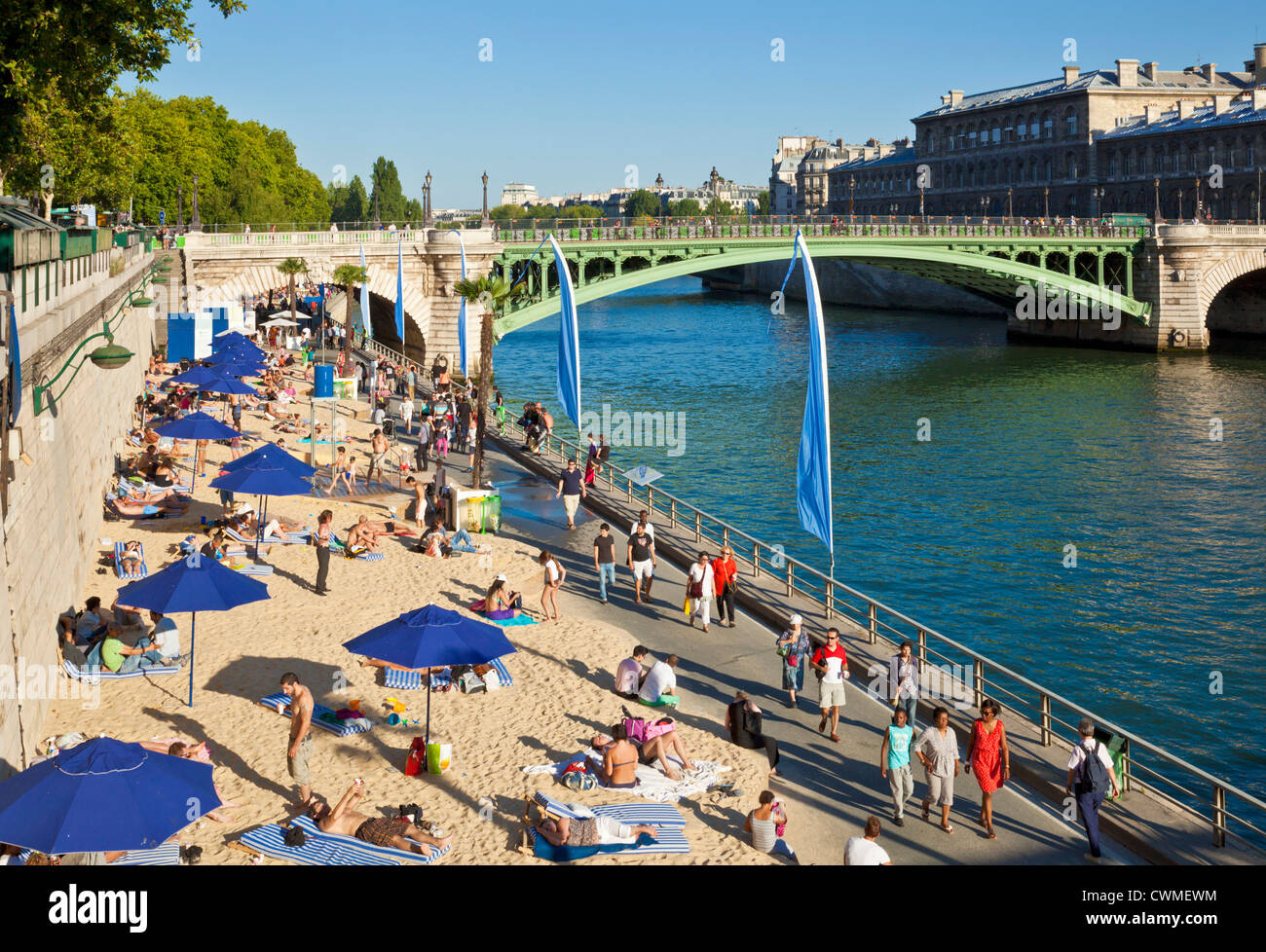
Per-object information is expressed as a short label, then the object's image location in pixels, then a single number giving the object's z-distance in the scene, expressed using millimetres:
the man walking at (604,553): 20062
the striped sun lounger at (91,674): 15469
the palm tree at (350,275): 49375
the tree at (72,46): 20984
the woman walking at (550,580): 18797
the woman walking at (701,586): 17922
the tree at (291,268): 49938
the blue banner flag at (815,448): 17203
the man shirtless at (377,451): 29109
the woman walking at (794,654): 15422
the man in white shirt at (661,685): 15266
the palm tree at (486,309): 27266
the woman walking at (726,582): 18484
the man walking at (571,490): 25219
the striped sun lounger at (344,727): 14461
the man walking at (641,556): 19750
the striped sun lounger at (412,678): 16031
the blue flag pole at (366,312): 50562
